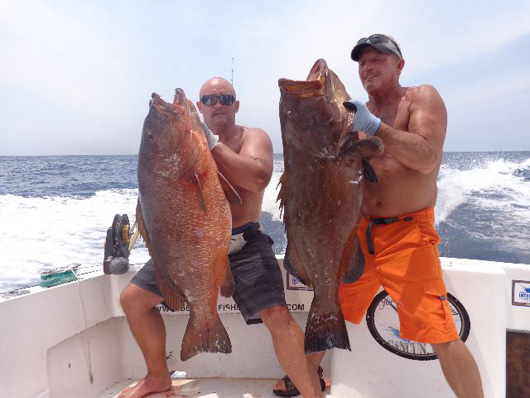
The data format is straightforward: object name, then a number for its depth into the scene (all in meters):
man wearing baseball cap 2.56
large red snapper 2.50
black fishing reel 3.56
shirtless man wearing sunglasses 2.83
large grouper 2.33
